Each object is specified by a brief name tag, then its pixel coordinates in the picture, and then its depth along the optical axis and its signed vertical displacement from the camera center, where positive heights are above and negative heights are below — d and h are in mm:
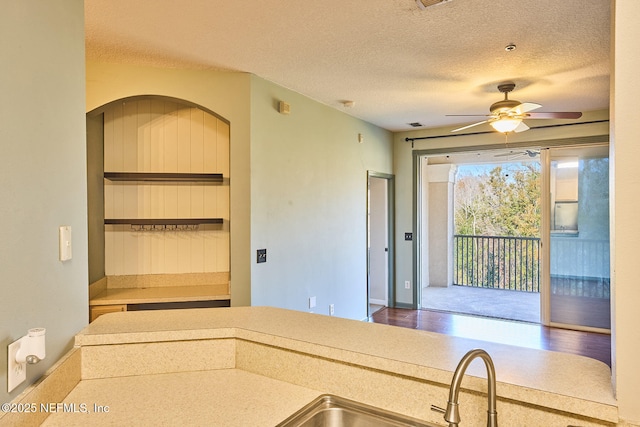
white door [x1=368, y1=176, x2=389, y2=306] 5914 -432
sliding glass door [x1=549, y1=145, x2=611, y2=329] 4629 -324
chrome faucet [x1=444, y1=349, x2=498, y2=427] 888 -418
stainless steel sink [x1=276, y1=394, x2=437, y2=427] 1126 -604
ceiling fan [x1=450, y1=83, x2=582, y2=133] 3416 +840
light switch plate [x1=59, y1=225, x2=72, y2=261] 1316 -96
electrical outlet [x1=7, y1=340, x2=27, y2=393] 992 -396
